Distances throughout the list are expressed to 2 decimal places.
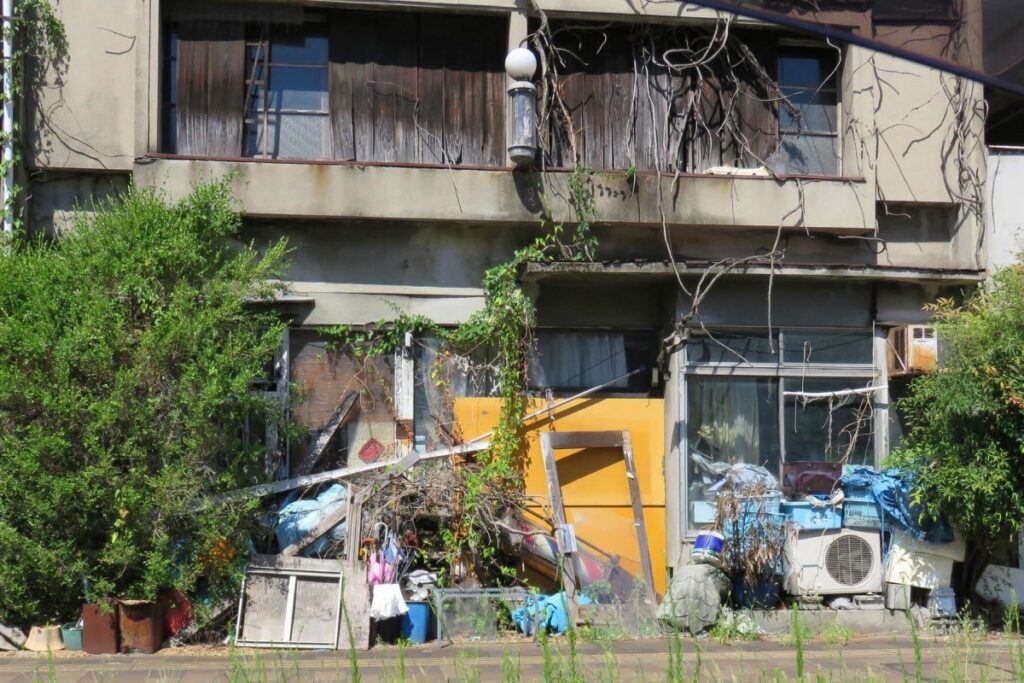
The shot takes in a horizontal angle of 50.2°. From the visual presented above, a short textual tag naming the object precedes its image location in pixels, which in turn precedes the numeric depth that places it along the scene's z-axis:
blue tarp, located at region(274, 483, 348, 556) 11.41
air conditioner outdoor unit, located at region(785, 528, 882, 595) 12.13
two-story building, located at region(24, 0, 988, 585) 12.23
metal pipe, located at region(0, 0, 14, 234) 11.66
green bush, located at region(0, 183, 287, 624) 10.04
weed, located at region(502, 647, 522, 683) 4.80
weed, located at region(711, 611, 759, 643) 10.88
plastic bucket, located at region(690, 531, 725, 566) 11.28
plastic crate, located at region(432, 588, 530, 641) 11.11
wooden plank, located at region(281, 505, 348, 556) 11.27
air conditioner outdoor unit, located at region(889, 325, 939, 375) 12.31
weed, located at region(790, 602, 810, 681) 4.18
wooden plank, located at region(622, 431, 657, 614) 11.92
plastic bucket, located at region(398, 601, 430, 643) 11.05
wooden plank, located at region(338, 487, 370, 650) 10.59
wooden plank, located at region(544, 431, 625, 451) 12.42
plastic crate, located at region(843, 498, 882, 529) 12.25
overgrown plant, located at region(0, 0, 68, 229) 11.73
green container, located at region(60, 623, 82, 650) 10.39
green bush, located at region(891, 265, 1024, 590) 10.84
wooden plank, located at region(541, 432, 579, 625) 11.30
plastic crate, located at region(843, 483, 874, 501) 12.23
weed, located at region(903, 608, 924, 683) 4.34
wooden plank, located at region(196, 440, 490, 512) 11.41
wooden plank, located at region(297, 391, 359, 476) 12.16
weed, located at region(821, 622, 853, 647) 10.89
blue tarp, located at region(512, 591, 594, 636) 11.16
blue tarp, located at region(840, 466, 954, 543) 11.85
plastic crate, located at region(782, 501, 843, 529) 12.19
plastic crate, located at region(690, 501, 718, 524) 12.36
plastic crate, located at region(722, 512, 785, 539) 11.76
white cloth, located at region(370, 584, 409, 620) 10.61
